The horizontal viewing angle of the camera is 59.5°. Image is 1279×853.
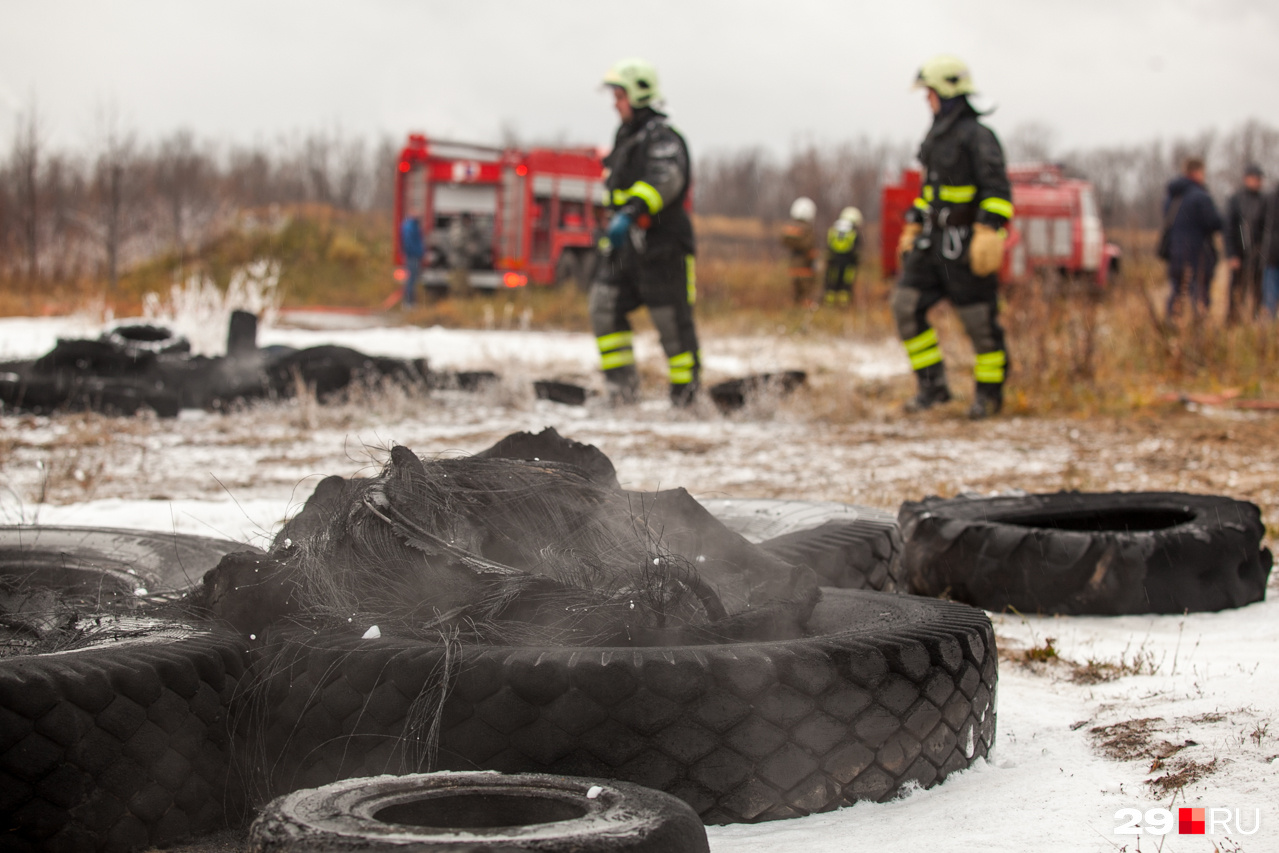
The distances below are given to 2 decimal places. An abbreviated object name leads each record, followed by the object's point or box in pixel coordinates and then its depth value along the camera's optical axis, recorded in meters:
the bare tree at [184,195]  27.19
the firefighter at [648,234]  7.02
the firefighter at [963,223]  6.73
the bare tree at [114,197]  21.98
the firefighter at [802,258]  18.25
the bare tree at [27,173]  21.08
